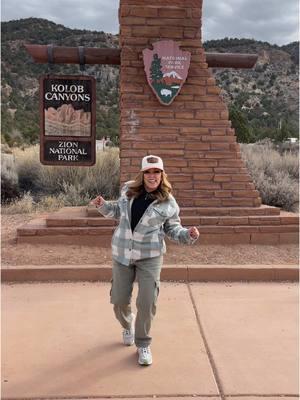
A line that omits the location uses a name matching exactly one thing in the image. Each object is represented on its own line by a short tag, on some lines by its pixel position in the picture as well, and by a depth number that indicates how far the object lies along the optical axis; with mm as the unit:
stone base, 6809
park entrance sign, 6988
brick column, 7141
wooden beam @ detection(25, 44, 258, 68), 7234
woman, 3488
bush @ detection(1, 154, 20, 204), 12586
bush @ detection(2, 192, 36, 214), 10227
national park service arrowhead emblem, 7070
